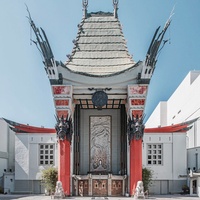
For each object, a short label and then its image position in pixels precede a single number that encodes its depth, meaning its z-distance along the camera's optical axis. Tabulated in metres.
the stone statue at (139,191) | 33.94
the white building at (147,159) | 39.69
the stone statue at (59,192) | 34.31
